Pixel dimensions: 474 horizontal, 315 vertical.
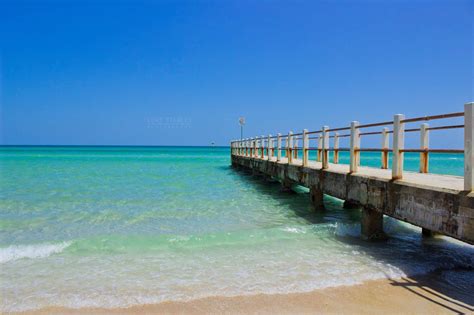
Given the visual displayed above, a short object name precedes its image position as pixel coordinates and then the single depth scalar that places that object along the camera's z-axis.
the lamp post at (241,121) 33.69
